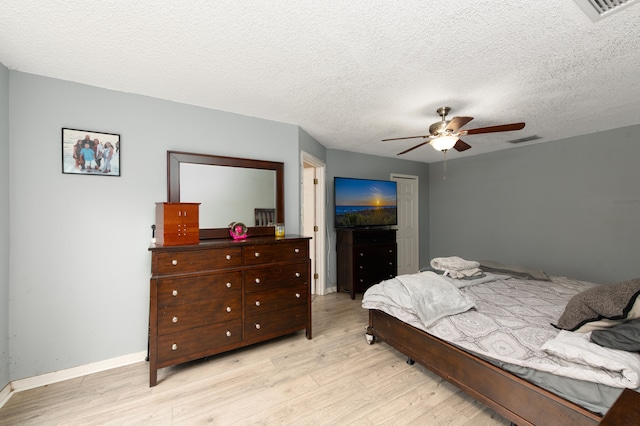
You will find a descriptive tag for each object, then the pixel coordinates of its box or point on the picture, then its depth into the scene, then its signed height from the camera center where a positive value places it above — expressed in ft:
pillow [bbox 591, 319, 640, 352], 4.17 -2.13
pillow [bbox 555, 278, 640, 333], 4.58 -1.82
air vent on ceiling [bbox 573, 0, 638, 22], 4.01 +3.32
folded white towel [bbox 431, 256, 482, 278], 9.33 -2.04
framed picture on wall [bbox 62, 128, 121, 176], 6.63 +1.67
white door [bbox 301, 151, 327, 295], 13.08 -0.29
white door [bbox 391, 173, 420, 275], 16.37 -0.78
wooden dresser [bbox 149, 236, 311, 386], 6.34 -2.31
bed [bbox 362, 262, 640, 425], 4.17 -2.71
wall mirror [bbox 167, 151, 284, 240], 7.89 +0.83
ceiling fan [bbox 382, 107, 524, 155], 7.24 +2.47
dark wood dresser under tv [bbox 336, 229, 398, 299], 12.79 -2.31
